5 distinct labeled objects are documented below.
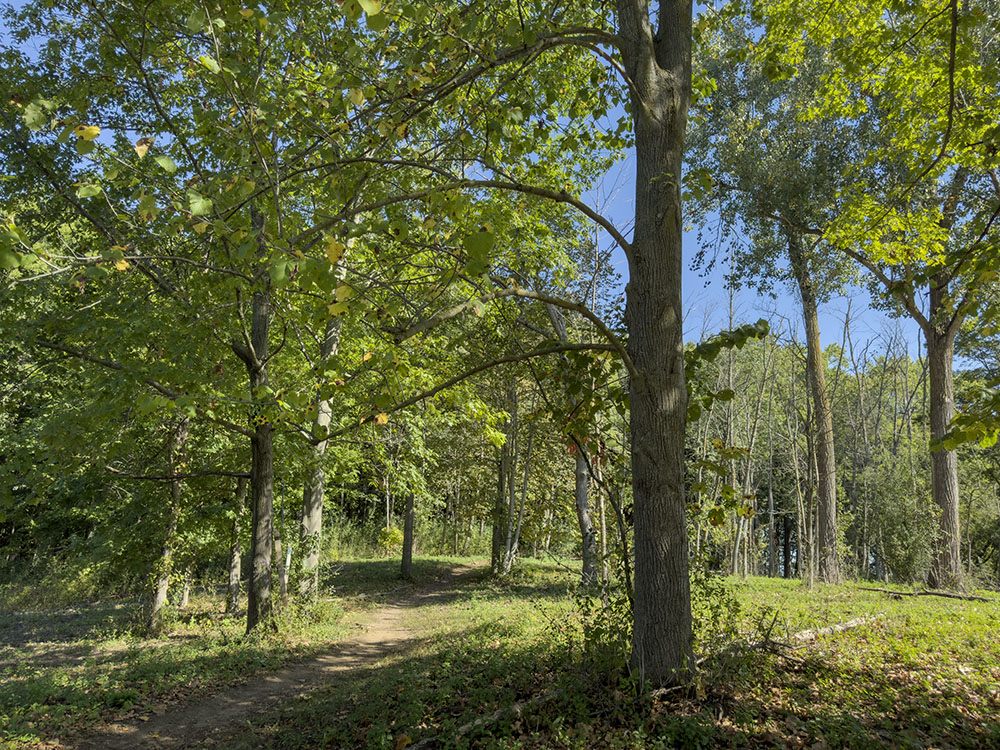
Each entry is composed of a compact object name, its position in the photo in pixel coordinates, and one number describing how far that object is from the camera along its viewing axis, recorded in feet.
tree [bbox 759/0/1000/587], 14.20
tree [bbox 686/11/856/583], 41.96
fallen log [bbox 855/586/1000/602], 30.99
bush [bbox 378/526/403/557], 77.30
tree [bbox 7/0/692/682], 9.56
